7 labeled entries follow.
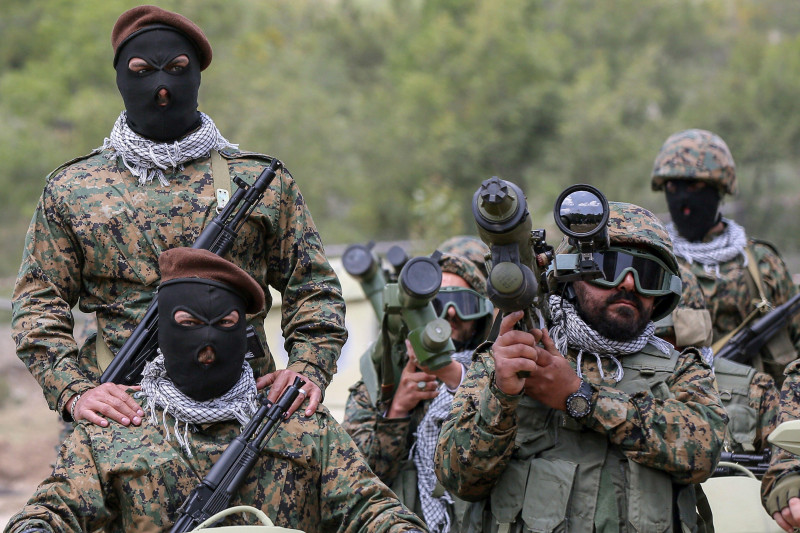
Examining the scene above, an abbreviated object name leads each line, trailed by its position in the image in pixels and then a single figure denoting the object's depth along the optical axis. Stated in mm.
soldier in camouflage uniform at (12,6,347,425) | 9109
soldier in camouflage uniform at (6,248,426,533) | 8117
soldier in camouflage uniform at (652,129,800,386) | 14711
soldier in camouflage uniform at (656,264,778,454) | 12797
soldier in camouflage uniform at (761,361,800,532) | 9125
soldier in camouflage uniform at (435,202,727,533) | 8773
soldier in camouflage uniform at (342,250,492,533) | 11461
